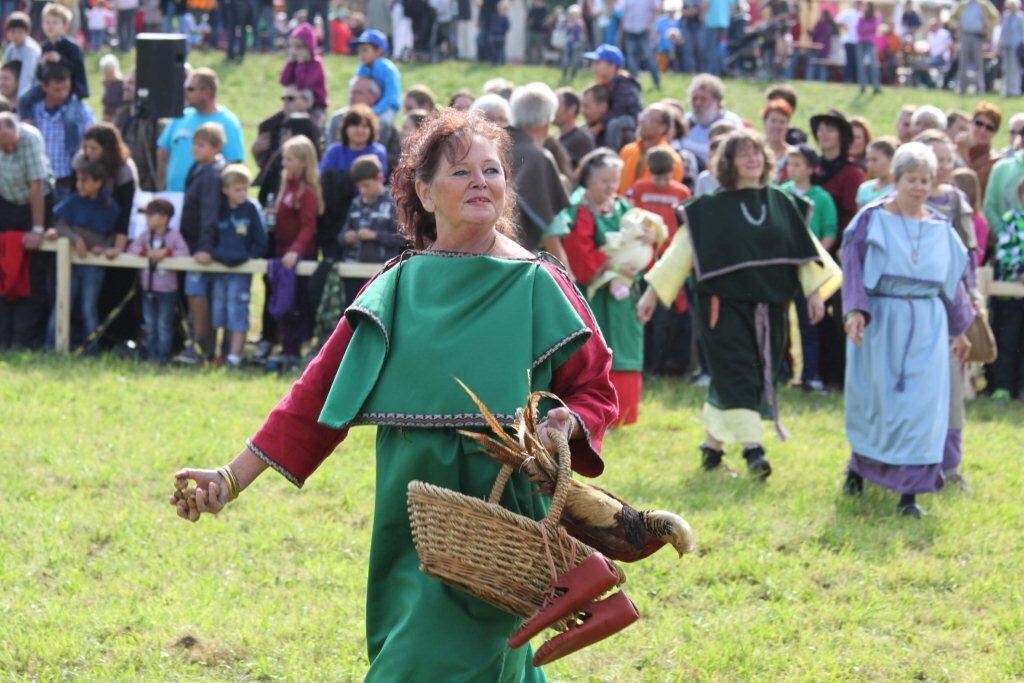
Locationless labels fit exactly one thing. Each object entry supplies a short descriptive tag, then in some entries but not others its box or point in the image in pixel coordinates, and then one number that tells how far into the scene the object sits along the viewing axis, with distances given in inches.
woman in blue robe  327.0
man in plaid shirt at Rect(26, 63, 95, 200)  530.3
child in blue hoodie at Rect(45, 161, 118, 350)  487.2
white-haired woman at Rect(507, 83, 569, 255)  398.6
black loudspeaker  539.2
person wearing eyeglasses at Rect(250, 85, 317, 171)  542.6
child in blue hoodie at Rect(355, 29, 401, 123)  584.7
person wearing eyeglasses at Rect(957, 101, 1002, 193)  528.1
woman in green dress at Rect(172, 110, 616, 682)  164.6
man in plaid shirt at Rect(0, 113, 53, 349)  482.0
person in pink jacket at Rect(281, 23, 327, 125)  614.2
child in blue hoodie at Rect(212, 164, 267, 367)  477.1
